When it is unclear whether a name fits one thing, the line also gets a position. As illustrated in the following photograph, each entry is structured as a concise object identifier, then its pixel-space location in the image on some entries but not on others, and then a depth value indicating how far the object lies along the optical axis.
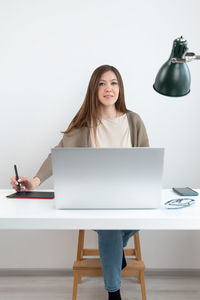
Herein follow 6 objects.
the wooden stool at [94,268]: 1.83
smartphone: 1.40
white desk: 1.01
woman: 1.97
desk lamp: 1.07
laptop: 1.06
